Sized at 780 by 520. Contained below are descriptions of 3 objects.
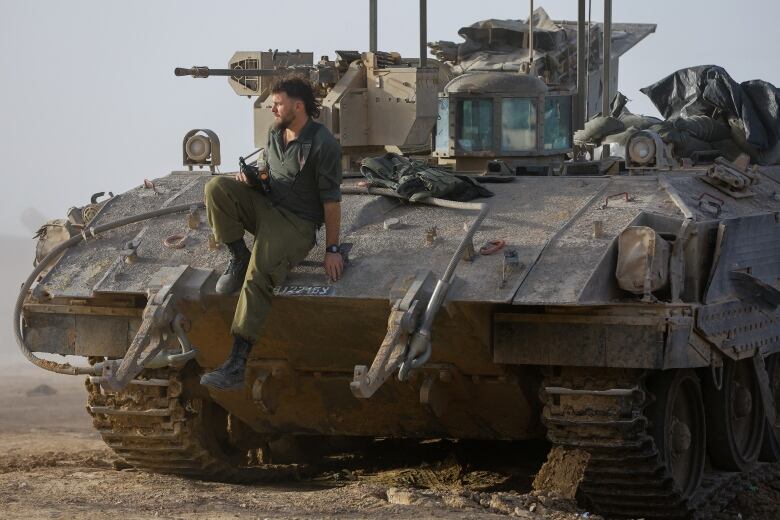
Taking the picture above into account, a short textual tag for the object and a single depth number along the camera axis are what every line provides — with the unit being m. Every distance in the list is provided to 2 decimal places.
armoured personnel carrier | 16.83
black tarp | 27.36
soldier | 17.06
